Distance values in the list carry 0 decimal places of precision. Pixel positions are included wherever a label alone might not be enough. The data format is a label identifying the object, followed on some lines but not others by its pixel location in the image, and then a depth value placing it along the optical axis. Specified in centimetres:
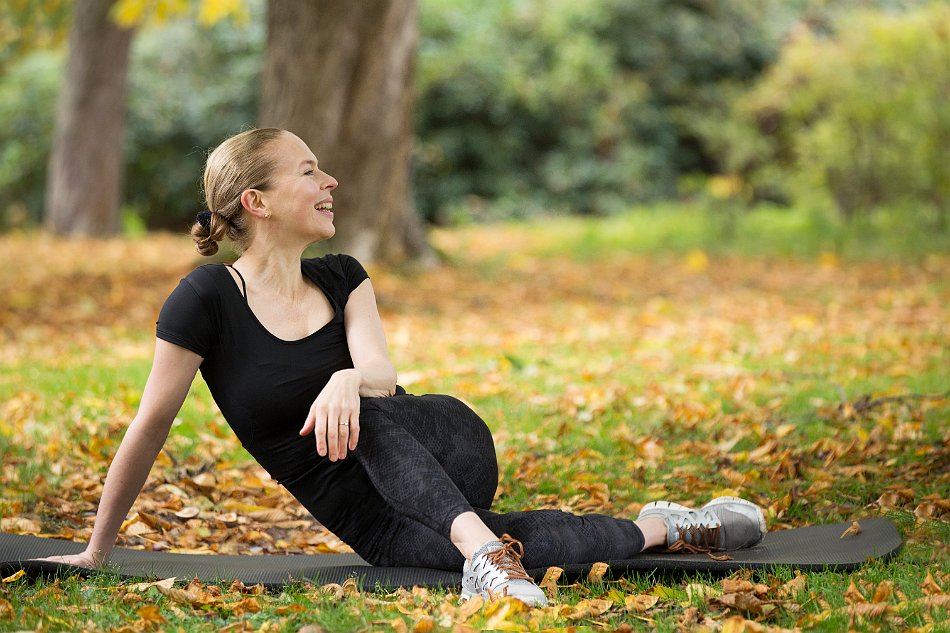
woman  652
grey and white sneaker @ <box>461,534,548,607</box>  602
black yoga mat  679
